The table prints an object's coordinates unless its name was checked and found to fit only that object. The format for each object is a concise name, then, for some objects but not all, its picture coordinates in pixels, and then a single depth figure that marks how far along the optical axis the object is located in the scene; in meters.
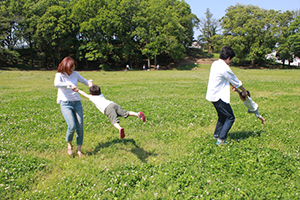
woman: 6.18
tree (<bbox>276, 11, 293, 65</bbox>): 68.30
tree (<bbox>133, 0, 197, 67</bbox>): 63.97
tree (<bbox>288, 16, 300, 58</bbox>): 67.94
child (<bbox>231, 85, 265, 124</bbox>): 7.05
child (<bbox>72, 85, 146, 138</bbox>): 6.25
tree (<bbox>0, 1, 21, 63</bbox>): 58.24
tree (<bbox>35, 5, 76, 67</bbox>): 59.94
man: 6.49
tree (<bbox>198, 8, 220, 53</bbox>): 108.62
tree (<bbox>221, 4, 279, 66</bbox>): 67.56
